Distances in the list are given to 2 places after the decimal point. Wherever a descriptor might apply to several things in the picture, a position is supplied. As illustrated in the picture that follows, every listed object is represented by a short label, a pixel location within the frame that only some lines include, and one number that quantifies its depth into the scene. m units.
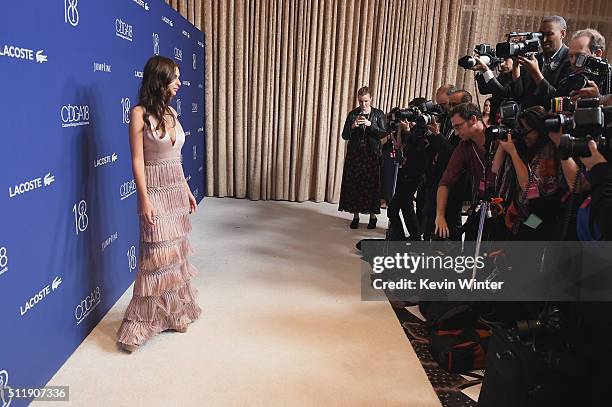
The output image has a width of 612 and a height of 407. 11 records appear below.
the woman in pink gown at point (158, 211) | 2.06
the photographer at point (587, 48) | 2.16
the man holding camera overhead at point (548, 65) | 2.51
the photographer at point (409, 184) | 3.02
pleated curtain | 5.02
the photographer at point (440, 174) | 2.67
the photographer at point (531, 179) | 1.96
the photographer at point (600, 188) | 1.36
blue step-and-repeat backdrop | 1.59
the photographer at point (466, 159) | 2.41
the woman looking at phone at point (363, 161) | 3.99
